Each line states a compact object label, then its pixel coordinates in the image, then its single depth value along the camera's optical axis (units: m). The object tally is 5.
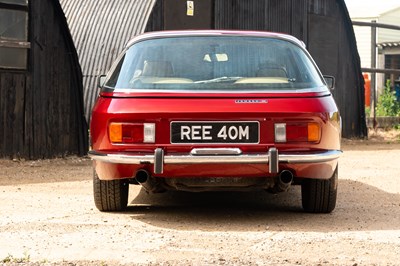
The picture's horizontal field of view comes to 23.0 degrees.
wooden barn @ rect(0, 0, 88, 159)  13.71
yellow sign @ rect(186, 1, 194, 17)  17.86
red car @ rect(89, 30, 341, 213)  7.31
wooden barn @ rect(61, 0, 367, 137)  17.56
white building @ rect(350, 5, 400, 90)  34.25
